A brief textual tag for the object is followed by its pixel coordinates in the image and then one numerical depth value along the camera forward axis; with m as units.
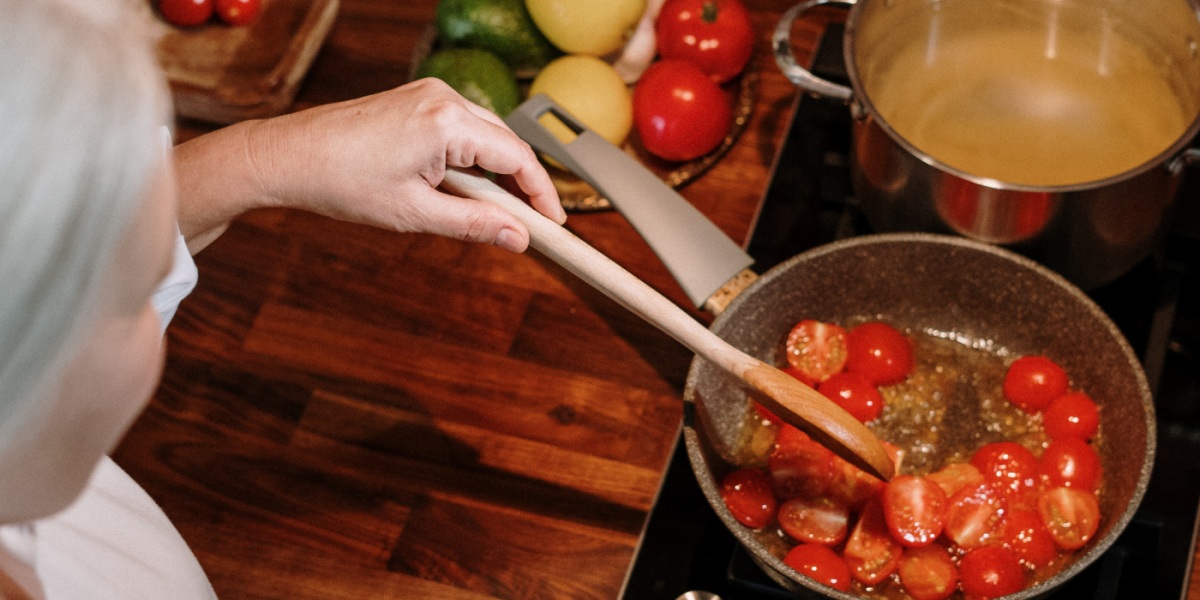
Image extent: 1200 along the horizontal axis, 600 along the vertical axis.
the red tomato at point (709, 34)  0.84
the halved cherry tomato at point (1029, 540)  0.60
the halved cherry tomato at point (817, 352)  0.70
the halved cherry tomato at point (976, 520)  0.60
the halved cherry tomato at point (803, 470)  0.63
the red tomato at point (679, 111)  0.79
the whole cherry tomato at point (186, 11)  0.93
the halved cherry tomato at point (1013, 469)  0.62
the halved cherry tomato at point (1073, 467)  0.62
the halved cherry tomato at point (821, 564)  0.59
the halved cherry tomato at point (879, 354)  0.69
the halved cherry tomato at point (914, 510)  0.59
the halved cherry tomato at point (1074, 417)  0.64
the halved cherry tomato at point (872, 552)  0.60
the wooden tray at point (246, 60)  0.90
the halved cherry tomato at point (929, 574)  0.59
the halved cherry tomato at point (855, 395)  0.68
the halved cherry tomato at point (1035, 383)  0.67
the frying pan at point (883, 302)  0.62
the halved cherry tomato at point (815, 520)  0.61
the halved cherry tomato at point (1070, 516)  0.59
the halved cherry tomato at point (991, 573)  0.57
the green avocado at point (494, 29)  0.86
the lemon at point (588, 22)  0.82
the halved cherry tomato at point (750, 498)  0.63
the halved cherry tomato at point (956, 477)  0.62
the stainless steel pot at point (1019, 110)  0.63
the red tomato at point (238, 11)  0.93
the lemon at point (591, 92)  0.81
